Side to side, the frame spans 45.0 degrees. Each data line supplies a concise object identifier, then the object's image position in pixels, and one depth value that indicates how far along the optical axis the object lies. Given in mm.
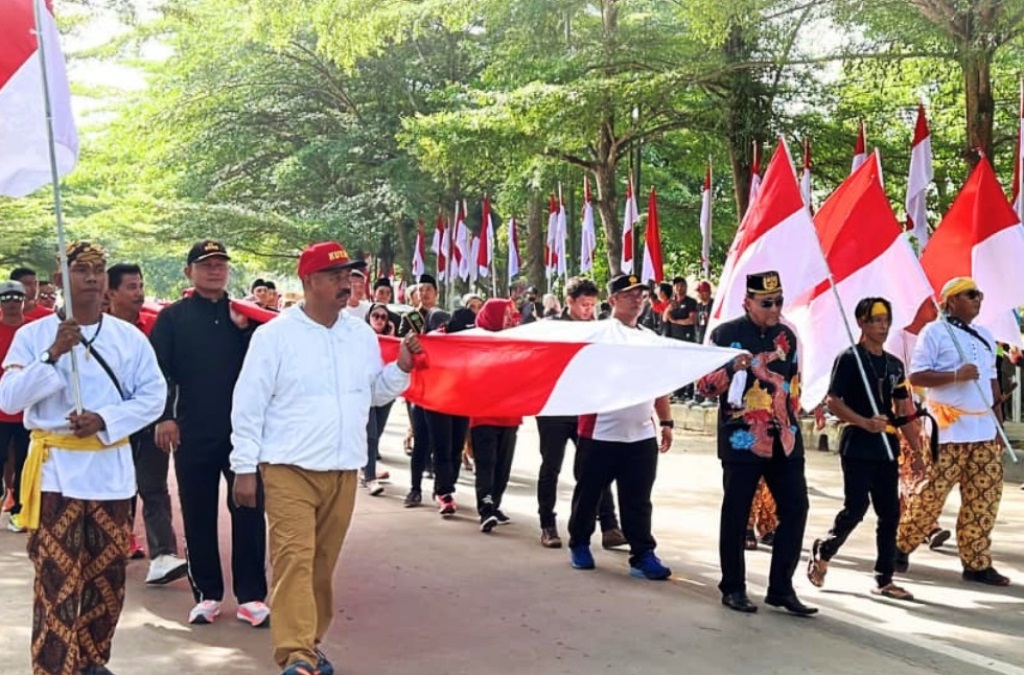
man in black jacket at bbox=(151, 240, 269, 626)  6453
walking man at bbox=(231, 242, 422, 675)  5184
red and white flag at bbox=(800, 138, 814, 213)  16984
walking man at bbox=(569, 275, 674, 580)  7594
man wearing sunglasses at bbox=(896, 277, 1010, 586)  7578
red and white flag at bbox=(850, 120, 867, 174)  14252
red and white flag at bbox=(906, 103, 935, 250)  13594
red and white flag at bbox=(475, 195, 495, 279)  28062
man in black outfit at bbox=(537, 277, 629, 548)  8609
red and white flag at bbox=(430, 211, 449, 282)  30578
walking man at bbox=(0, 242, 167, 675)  4863
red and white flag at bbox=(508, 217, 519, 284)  29625
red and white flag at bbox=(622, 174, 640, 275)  21844
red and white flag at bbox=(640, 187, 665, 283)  20609
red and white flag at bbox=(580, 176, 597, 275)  24203
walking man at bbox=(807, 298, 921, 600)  7094
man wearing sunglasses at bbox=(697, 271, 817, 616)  6613
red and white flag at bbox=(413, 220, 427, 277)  31344
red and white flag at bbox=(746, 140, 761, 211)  16859
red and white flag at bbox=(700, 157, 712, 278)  20312
